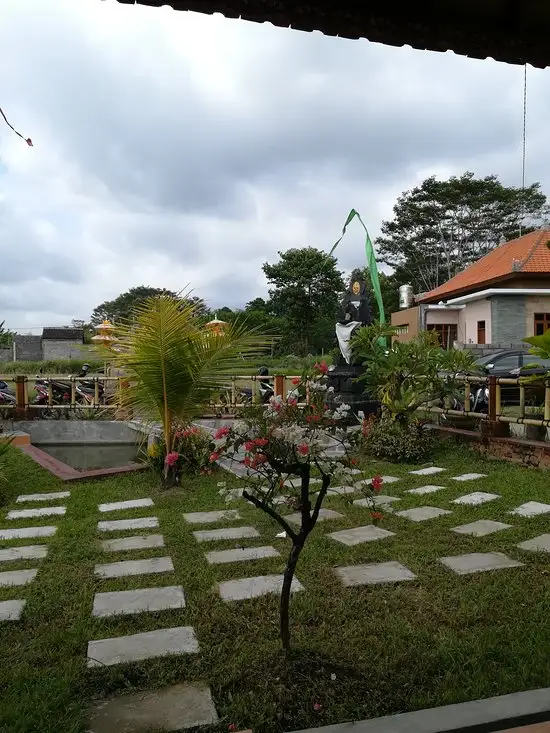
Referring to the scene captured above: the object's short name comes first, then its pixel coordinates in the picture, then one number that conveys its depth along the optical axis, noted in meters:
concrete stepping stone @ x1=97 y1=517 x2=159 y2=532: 4.35
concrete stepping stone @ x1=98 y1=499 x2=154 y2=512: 4.99
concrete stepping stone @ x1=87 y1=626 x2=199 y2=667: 2.34
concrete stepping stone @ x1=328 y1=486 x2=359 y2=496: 5.03
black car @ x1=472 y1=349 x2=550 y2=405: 11.64
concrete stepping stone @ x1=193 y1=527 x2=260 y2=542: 4.02
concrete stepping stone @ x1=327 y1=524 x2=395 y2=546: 3.85
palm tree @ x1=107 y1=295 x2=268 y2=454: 5.43
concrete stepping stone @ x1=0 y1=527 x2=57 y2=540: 4.20
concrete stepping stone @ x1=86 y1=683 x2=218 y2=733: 1.89
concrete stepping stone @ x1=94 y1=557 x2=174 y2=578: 3.36
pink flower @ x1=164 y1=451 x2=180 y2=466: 5.30
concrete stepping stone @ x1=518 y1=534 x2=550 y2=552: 3.61
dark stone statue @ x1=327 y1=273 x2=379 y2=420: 9.73
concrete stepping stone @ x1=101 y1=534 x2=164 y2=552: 3.85
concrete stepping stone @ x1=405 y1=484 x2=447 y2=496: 5.29
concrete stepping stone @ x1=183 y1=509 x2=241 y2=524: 4.50
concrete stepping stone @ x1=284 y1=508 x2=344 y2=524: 4.45
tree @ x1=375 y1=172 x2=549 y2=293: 29.06
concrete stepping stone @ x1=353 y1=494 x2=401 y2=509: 4.90
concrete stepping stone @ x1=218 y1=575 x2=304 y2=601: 2.98
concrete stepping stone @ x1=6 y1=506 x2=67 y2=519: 4.83
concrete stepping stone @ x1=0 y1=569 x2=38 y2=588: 3.22
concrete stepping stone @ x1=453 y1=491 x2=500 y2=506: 4.85
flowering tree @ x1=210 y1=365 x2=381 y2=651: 2.21
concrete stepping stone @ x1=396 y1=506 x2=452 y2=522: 4.42
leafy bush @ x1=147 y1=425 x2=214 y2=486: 6.06
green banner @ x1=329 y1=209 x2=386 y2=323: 13.60
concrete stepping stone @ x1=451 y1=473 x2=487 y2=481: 5.81
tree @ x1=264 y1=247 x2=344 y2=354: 32.06
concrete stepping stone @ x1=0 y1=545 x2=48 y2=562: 3.68
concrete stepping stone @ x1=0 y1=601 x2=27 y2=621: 2.75
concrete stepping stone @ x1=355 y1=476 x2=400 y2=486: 5.80
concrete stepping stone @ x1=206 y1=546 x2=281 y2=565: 3.54
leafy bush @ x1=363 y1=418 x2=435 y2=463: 6.93
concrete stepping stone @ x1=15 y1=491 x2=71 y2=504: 5.45
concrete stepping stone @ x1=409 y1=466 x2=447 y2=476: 6.18
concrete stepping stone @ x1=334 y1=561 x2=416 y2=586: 3.13
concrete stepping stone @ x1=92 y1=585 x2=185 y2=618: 2.82
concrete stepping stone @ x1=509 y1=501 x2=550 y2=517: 4.45
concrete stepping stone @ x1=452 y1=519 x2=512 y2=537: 3.98
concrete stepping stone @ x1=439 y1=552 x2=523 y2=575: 3.28
